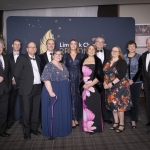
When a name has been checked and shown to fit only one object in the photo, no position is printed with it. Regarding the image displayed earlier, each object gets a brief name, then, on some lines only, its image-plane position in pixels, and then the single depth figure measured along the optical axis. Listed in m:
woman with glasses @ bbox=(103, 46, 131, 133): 3.32
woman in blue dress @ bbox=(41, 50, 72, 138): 3.12
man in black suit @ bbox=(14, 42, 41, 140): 3.14
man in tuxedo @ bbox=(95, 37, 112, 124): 3.85
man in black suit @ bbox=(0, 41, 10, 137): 3.21
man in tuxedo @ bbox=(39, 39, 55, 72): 3.59
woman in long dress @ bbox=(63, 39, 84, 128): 3.60
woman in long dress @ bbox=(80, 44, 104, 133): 3.31
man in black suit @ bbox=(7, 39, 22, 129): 3.67
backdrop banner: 4.33
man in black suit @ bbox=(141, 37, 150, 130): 3.59
